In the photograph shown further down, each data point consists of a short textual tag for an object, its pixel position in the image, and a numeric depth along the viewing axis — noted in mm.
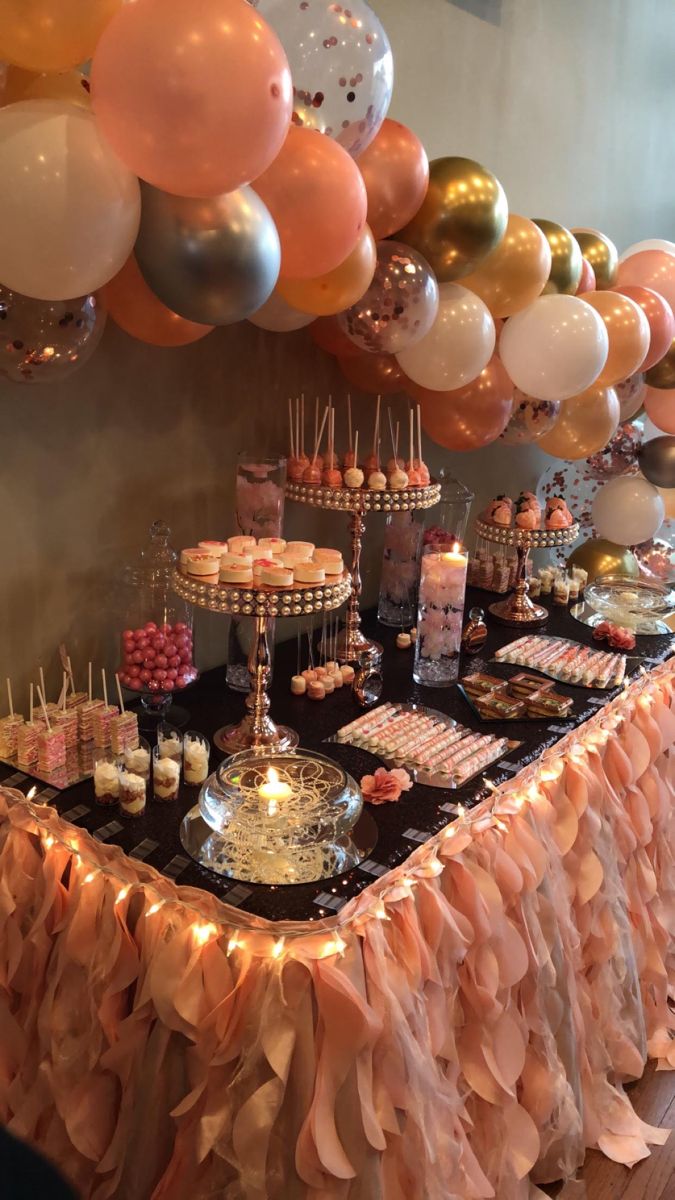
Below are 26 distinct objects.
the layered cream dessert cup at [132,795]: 1410
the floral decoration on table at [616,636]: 2359
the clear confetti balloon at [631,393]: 2559
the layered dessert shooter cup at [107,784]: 1439
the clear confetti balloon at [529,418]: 2242
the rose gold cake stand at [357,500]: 1914
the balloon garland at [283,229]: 1059
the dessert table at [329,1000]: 1159
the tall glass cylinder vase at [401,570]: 2369
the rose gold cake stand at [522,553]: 2459
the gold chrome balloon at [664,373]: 2633
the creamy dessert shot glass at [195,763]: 1528
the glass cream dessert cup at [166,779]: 1465
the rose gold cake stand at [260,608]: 1501
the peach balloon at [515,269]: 1943
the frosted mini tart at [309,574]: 1540
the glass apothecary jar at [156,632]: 1664
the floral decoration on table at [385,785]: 1513
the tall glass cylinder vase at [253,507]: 1866
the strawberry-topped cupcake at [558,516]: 2484
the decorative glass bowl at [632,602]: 2523
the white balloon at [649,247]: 2771
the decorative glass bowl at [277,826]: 1292
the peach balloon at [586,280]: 2330
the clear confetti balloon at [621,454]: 3078
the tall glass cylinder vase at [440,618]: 1980
